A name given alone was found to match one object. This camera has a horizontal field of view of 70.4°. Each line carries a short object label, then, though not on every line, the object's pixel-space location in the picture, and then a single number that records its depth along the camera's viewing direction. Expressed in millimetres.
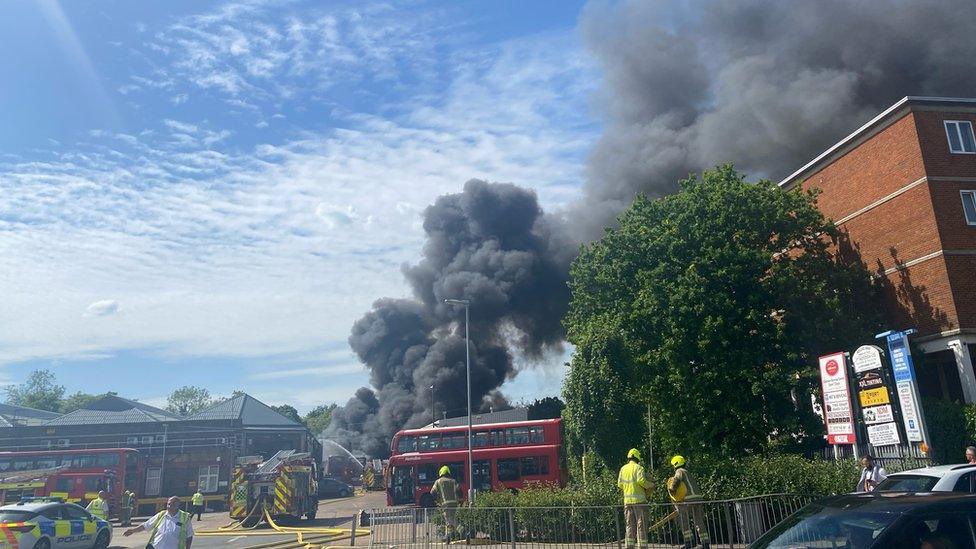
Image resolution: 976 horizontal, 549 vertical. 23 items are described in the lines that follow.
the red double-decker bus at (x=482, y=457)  24922
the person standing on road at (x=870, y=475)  10781
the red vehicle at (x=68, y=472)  28500
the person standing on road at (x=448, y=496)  12992
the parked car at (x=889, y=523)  4418
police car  13766
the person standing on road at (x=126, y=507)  26734
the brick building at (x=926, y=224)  18109
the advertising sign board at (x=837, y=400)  12617
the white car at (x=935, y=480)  7383
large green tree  18578
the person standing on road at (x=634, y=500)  10078
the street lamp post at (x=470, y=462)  24078
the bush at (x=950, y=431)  15906
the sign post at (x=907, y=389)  12523
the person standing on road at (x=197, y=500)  23578
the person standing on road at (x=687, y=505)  9641
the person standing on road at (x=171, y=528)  8344
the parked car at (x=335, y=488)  38781
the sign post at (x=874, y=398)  12344
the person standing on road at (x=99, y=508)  17541
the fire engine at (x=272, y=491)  21875
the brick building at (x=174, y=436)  34125
